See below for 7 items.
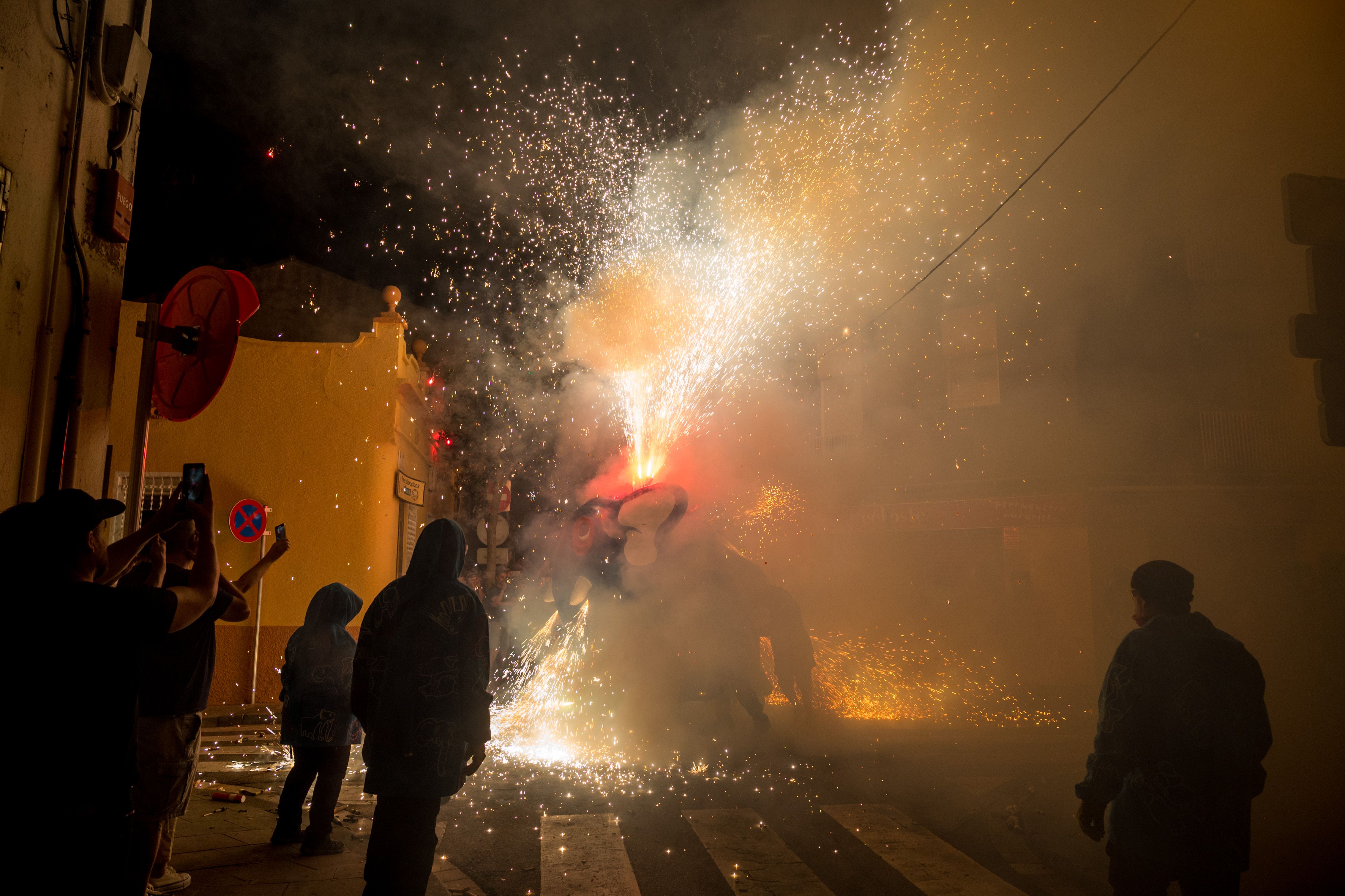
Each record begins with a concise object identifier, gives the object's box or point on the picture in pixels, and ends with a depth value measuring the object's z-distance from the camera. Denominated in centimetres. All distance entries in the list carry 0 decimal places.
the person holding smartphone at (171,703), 343
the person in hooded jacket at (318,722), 441
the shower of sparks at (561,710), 722
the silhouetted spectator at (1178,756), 285
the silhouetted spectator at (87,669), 193
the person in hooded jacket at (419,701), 306
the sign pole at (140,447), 492
